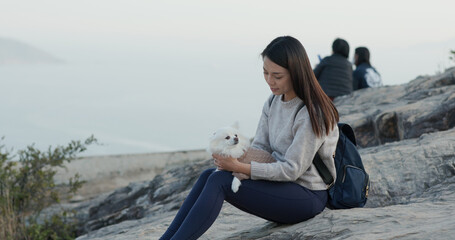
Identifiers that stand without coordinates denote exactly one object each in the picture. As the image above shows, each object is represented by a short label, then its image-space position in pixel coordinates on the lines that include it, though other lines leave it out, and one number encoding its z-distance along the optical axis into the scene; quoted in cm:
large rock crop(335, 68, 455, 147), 617
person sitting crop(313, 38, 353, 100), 899
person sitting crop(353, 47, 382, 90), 976
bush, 720
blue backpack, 378
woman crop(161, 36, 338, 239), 363
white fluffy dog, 369
